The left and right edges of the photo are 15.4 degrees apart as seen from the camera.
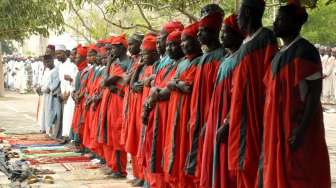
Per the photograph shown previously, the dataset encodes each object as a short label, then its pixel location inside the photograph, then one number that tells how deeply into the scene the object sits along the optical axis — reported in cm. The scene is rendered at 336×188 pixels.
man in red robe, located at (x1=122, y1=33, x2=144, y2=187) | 1597
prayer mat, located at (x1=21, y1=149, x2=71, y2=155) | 2286
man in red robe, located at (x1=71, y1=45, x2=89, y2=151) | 2204
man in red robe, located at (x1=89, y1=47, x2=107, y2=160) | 1916
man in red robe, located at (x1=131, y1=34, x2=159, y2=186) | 1527
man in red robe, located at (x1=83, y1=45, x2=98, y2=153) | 2009
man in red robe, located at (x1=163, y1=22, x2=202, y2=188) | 1247
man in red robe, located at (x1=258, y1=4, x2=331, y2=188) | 895
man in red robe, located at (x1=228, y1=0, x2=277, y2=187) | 978
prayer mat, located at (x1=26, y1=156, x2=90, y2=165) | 2063
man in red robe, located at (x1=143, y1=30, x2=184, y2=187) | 1357
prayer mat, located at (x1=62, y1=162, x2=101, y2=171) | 1960
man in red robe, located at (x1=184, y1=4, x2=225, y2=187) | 1173
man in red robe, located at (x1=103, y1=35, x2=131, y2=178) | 1775
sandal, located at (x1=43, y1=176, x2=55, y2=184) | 1724
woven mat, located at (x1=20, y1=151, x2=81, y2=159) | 2180
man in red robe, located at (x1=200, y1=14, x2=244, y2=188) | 1041
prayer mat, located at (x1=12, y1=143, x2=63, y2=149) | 2429
